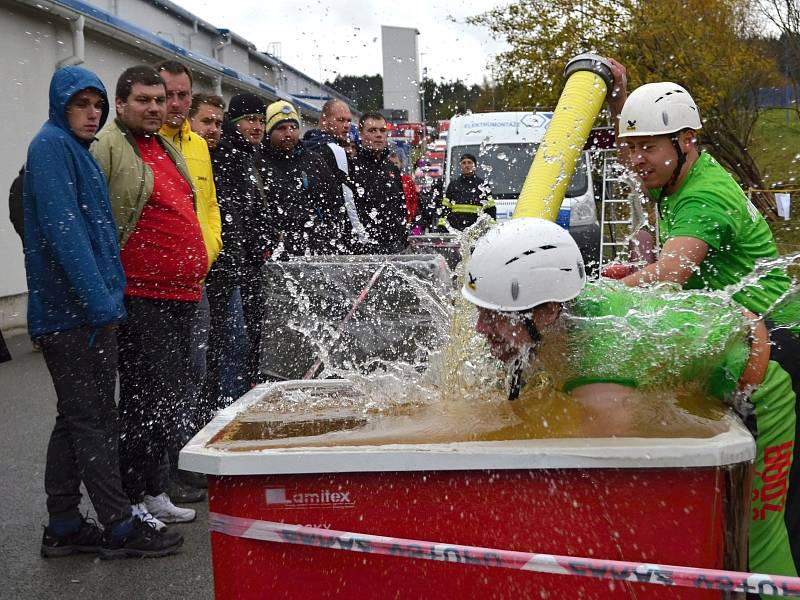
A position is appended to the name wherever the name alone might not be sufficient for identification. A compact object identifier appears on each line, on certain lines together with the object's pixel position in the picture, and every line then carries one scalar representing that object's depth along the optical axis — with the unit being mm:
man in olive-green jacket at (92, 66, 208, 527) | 4641
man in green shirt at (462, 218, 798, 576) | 2768
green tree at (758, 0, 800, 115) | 20438
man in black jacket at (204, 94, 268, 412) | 6141
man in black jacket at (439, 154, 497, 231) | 13383
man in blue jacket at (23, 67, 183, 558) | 4082
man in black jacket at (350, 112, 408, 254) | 8094
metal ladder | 17125
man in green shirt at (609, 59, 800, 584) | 3352
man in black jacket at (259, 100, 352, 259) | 6836
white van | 15164
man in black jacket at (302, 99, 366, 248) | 7910
